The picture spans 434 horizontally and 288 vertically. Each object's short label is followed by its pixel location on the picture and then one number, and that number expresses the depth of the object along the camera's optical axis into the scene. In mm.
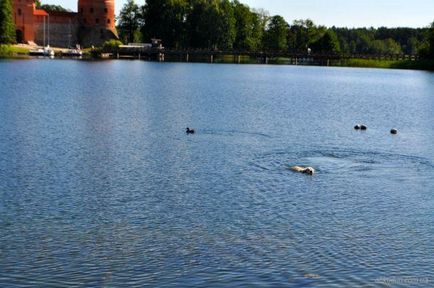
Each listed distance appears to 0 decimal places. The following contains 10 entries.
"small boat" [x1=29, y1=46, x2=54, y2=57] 147125
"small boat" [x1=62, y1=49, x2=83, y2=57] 152750
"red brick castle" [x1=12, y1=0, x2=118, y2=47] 159238
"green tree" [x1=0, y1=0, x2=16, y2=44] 125438
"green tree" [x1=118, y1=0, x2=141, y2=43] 173750
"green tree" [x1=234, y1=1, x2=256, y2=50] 172000
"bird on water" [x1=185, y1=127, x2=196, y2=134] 38847
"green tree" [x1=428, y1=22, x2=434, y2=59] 130775
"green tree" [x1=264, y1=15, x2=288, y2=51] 185500
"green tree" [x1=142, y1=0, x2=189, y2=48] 159000
